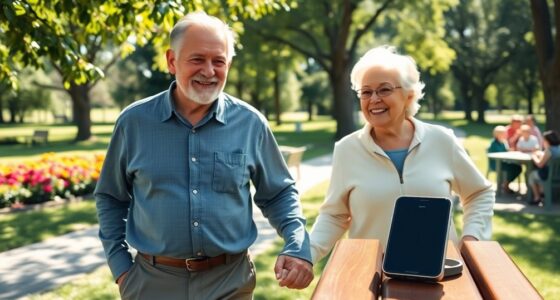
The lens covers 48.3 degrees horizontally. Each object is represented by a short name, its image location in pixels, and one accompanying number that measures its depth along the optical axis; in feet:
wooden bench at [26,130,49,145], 110.32
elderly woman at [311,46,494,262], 10.09
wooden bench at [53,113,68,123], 274.32
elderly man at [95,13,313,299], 8.62
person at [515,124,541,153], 42.39
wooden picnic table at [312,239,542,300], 5.83
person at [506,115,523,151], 44.75
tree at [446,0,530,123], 163.53
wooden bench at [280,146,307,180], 46.50
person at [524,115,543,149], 45.24
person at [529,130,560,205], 36.29
